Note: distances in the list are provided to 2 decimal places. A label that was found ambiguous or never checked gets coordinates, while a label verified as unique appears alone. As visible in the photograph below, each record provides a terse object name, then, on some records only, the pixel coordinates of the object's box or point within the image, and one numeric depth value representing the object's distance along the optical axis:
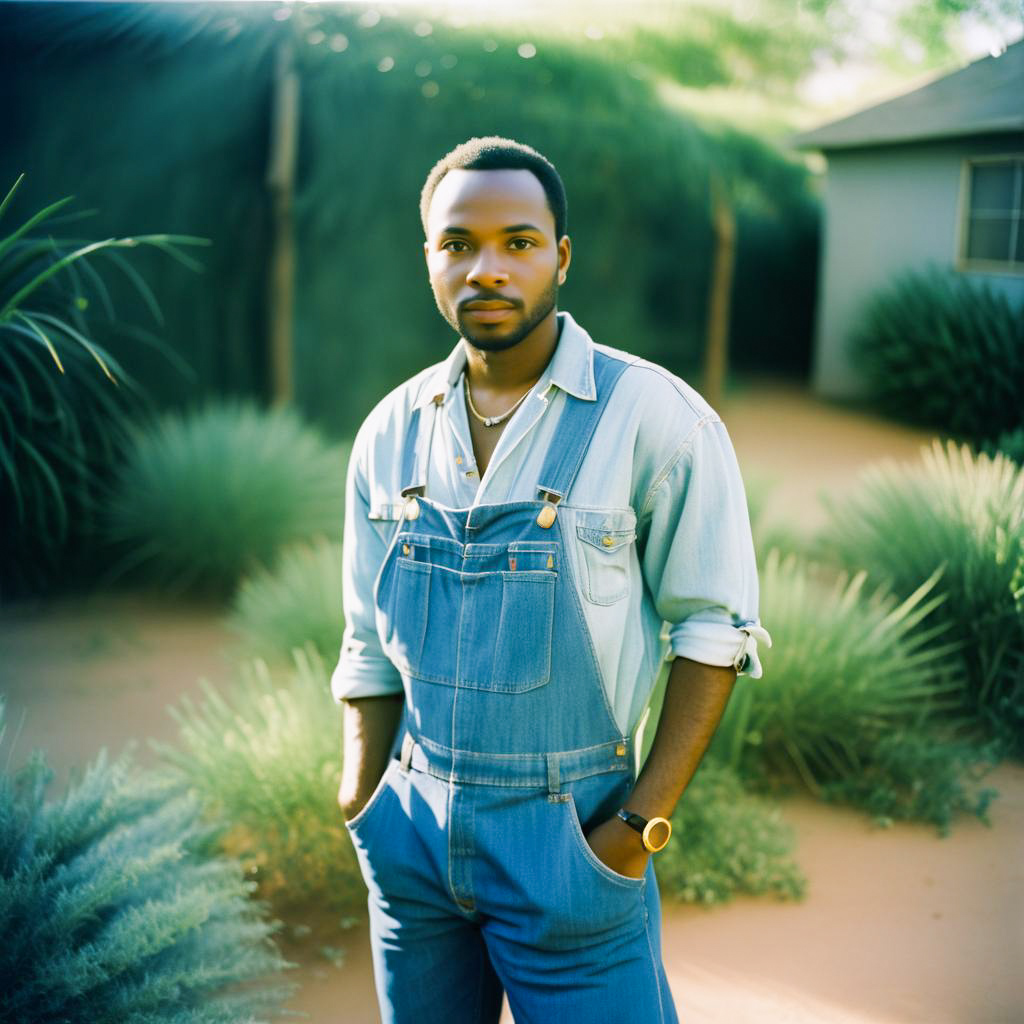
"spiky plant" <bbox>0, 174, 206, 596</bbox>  4.94
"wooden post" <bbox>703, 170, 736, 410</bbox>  7.36
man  1.69
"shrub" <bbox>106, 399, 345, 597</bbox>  6.35
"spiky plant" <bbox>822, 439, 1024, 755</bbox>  4.01
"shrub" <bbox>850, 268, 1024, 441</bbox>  4.11
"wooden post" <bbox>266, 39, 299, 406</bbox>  8.58
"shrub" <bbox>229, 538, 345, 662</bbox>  4.70
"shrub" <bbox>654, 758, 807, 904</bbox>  3.42
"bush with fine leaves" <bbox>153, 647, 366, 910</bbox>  3.29
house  3.86
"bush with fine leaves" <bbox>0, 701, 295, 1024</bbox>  2.24
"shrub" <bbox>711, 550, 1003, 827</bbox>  3.91
